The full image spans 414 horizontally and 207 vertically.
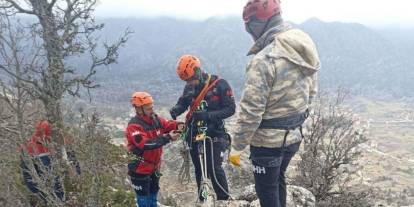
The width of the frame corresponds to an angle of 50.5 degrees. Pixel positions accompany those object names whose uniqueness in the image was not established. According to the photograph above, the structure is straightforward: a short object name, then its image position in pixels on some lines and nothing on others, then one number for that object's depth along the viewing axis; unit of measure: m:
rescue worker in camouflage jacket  4.32
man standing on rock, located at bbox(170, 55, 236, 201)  6.23
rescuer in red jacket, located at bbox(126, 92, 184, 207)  6.10
